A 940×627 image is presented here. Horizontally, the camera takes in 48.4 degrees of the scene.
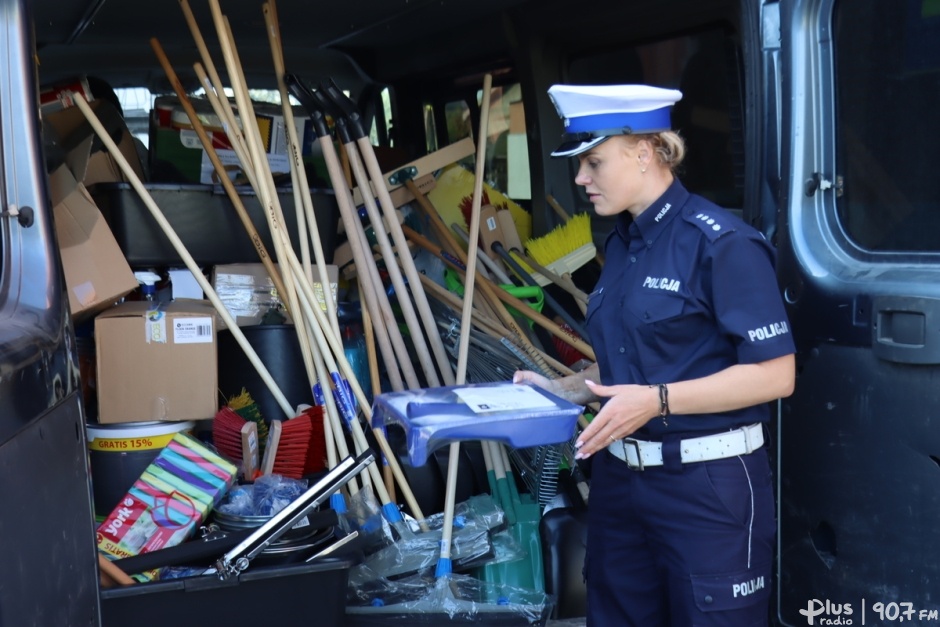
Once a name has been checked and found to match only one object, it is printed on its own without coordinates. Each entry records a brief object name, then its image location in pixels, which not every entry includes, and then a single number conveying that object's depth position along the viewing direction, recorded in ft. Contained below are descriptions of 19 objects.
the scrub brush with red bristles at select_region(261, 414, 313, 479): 10.49
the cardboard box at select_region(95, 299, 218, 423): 9.86
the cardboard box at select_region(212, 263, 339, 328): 11.76
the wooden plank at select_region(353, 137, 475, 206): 13.34
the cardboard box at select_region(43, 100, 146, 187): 11.69
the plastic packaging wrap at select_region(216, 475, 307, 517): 9.37
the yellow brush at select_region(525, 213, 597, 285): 13.58
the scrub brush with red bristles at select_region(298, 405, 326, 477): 10.89
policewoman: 5.90
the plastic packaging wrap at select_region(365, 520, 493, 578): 9.85
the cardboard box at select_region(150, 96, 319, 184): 13.46
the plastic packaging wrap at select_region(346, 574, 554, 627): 9.05
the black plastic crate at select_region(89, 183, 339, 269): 11.30
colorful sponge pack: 8.81
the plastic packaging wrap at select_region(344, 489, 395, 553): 9.98
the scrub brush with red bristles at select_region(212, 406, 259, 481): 10.23
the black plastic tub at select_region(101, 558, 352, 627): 7.91
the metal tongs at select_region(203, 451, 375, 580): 8.02
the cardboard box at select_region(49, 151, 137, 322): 9.90
